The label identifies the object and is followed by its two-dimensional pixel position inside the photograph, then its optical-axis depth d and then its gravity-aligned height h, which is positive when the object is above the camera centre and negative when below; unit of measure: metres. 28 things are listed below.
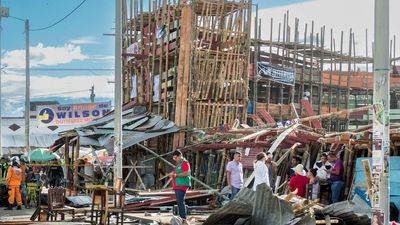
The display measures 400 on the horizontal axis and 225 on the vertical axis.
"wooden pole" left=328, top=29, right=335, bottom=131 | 47.66 +1.18
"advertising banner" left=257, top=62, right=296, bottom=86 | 41.62 +1.53
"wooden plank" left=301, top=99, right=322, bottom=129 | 25.73 -0.44
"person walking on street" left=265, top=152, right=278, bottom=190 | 19.75 -1.97
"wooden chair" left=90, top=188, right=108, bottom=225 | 14.12 -2.14
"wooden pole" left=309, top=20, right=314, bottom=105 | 45.91 +2.41
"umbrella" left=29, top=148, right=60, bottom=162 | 37.03 -3.12
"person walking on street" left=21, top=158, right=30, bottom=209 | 25.97 -3.32
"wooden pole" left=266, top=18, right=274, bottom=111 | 42.84 +0.99
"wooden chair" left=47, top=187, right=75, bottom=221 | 14.95 -2.30
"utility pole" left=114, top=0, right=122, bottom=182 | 20.59 +0.16
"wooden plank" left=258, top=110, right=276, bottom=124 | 29.45 -0.78
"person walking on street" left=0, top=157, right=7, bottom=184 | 27.26 -2.89
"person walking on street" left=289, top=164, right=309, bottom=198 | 18.28 -2.11
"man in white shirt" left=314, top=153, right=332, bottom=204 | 18.30 -2.08
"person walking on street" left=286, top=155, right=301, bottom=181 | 19.23 -1.93
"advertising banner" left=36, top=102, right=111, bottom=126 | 53.78 -1.28
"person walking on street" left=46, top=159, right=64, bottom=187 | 32.00 -3.58
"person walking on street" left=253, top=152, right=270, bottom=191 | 17.02 -1.77
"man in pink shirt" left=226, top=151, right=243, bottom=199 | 18.73 -2.04
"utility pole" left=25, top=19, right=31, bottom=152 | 35.36 +0.23
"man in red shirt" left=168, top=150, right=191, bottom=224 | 16.00 -1.90
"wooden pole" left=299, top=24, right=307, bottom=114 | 45.84 +1.99
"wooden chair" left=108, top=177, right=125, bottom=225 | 14.62 -2.27
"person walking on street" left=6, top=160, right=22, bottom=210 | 25.28 -3.13
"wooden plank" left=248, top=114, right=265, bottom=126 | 28.68 -0.91
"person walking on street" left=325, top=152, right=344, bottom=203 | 17.84 -2.00
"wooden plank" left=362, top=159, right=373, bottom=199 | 10.57 -1.09
